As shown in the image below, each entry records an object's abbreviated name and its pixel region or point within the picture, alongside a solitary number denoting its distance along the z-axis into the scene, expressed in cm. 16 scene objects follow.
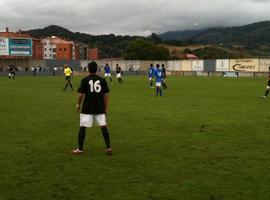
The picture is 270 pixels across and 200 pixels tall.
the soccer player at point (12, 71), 4747
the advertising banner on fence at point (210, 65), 6675
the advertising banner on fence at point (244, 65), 6147
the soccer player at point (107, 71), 3784
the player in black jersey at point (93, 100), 845
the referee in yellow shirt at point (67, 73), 2868
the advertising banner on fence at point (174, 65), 7338
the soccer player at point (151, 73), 3135
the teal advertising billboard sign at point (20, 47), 8000
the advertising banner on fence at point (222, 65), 6519
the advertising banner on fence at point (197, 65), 6806
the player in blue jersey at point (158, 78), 2349
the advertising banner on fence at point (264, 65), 6013
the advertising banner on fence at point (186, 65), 6994
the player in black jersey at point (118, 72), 3812
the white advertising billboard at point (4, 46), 7969
